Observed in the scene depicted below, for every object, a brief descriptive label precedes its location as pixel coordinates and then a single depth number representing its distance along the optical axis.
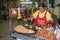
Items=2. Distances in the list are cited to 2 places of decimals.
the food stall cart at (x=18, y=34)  1.09
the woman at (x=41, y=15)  1.64
